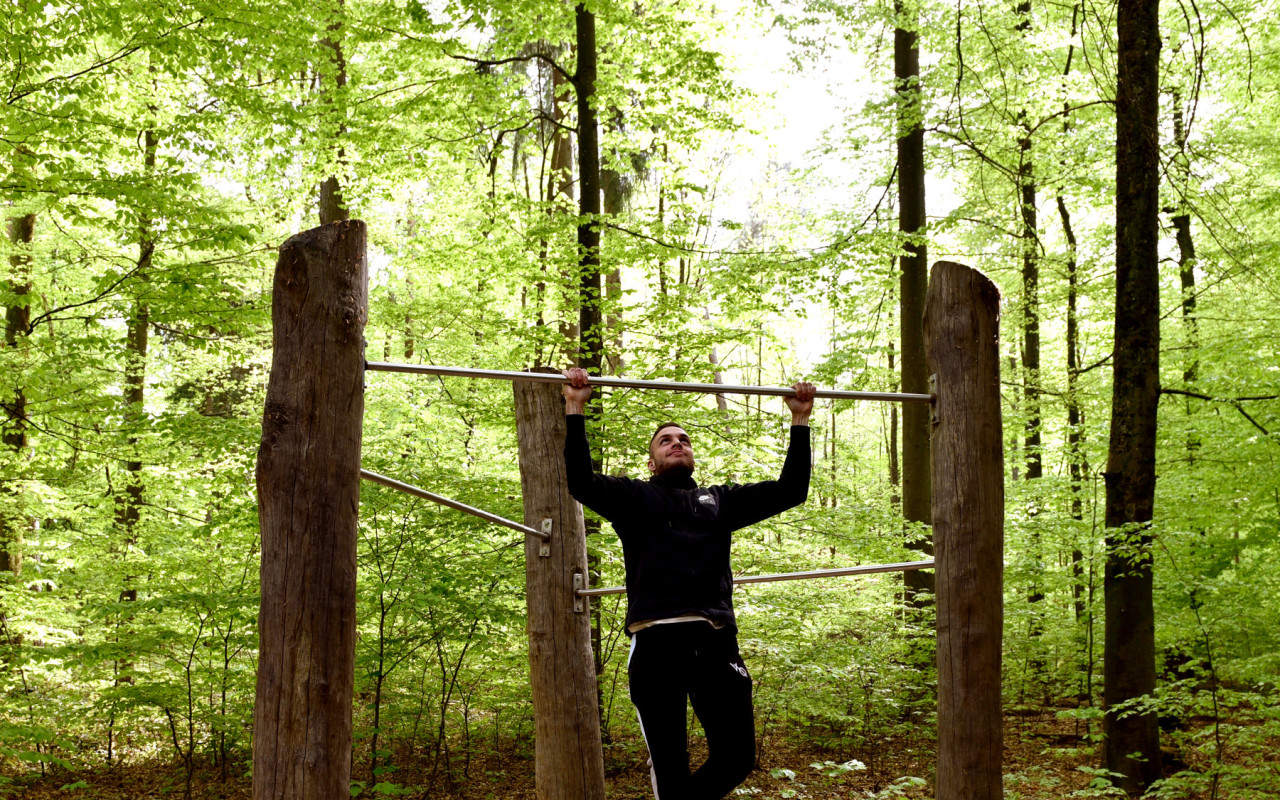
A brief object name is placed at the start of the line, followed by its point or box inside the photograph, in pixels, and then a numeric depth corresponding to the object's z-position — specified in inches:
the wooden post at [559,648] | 147.2
